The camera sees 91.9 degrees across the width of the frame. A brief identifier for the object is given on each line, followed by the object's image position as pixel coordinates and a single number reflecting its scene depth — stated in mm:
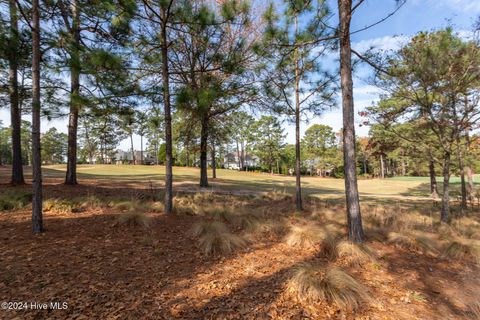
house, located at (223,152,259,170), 57131
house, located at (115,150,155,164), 53153
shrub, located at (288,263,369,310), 2460
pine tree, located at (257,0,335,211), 5062
